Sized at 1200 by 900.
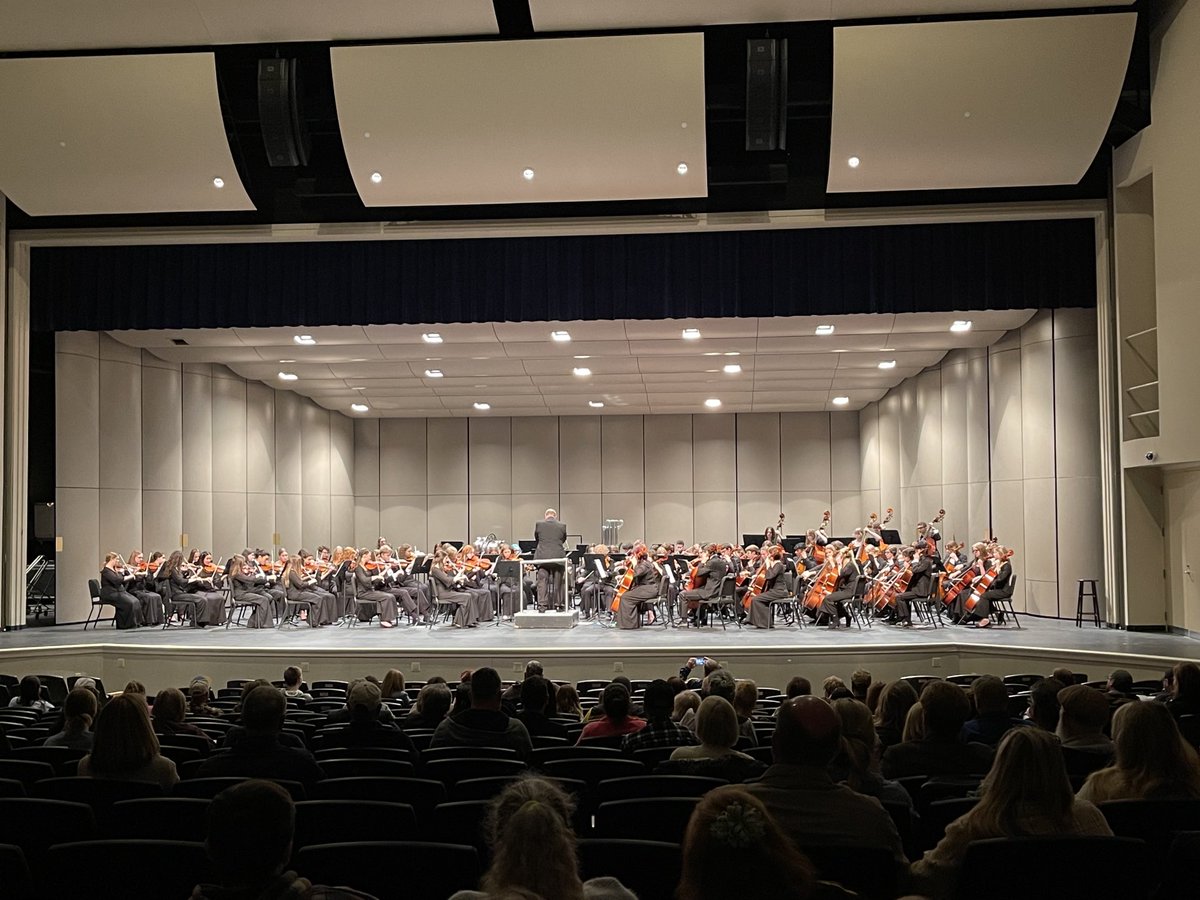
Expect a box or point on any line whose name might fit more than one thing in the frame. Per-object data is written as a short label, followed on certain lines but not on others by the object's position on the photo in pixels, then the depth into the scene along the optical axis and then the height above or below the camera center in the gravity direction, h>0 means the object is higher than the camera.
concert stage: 12.28 -1.77
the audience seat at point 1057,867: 2.64 -0.90
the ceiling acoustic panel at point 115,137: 12.52 +4.31
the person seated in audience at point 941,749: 4.16 -0.98
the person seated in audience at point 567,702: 7.34 -1.36
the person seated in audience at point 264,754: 4.27 -1.00
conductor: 16.17 -0.88
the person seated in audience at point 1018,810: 2.82 -0.82
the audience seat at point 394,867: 2.79 -0.93
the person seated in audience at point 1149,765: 3.47 -0.88
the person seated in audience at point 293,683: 8.09 -1.35
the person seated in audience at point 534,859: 2.14 -0.70
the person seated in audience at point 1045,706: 5.36 -1.05
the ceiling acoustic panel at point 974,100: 11.80 +4.33
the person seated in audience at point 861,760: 3.82 -0.96
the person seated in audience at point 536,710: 6.00 -1.17
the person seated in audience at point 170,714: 5.78 -1.11
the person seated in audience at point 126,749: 4.17 -0.93
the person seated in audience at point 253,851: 2.12 -0.68
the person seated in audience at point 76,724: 5.45 -1.10
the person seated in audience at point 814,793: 2.86 -0.79
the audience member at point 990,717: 4.83 -0.99
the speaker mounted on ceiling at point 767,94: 12.20 +4.45
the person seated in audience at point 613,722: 5.42 -1.11
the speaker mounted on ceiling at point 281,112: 12.63 +4.44
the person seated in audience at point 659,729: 4.96 -1.06
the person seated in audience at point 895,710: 5.28 -1.05
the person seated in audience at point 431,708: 6.27 -1.19
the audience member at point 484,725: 5.25 -1.10
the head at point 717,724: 4.36 -0.90
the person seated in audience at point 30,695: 7.93 -1.38
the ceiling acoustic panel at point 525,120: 12.23 +4.31
